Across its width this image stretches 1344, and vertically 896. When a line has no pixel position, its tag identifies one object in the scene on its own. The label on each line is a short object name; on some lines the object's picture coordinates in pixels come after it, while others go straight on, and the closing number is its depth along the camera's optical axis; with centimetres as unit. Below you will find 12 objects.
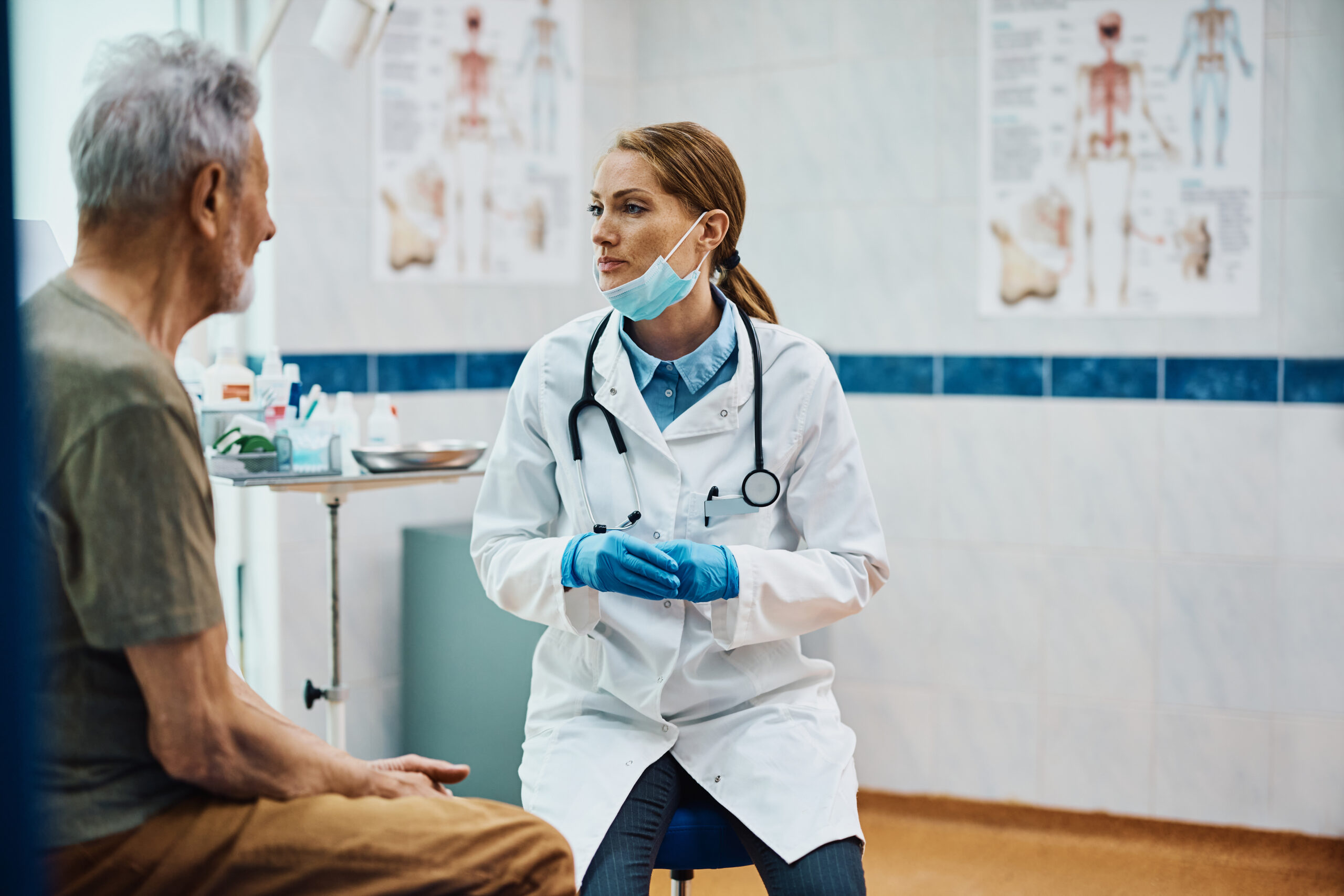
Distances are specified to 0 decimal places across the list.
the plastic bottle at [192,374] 217
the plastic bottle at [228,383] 217
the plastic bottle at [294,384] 225
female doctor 155
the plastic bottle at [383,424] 242
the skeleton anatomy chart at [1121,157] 271
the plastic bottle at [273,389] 220
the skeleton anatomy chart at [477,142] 291
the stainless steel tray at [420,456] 219
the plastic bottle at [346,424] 230
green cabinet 270
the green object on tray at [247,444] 207
